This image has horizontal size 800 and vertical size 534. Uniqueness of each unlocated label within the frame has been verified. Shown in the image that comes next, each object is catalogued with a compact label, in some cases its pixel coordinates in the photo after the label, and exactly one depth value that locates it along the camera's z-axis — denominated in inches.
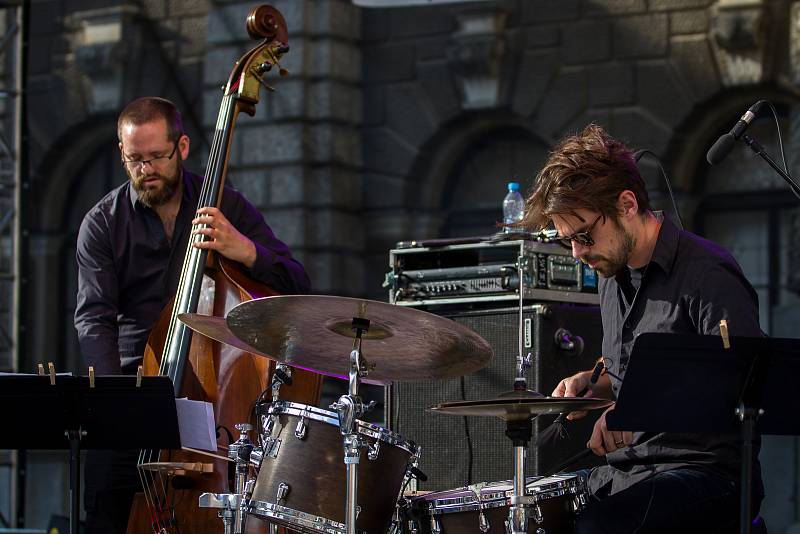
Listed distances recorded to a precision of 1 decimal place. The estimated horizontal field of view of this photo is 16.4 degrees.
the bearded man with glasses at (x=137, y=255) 366.0
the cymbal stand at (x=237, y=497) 317.3
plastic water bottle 473.3
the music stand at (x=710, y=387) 264.5
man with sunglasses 294.6
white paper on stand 311.6
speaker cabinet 413.5
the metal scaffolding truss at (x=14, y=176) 628.6
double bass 341.2
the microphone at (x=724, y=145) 334.3
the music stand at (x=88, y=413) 310.4
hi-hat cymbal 290.4
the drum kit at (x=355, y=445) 304.1
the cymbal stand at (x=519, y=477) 302.5
